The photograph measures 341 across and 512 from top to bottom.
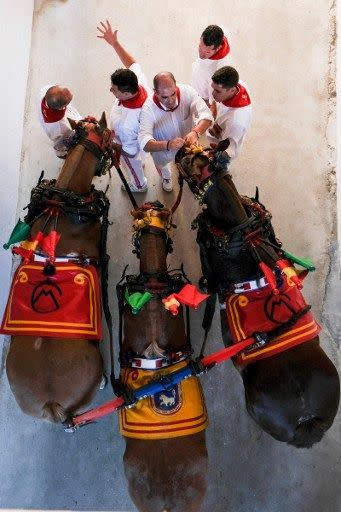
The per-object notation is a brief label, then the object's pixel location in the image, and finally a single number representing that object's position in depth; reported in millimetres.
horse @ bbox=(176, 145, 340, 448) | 1801
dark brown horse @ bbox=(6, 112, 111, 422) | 1833
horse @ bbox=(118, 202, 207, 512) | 1717
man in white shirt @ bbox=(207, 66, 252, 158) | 2057
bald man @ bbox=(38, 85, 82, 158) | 2123
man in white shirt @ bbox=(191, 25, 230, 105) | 2176
